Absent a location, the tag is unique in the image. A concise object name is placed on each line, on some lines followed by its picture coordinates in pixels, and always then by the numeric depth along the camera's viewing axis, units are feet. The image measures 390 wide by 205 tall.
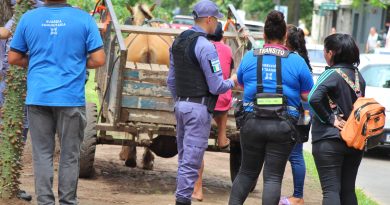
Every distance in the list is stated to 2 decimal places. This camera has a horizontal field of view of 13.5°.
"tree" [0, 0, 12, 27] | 61.21
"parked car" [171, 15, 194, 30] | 237.74
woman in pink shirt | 54.79
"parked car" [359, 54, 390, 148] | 93.11
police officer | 45.87
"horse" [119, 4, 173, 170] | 64.54
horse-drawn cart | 57.62
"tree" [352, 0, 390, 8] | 228.36
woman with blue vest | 43.29
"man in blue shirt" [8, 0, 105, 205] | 40.29
